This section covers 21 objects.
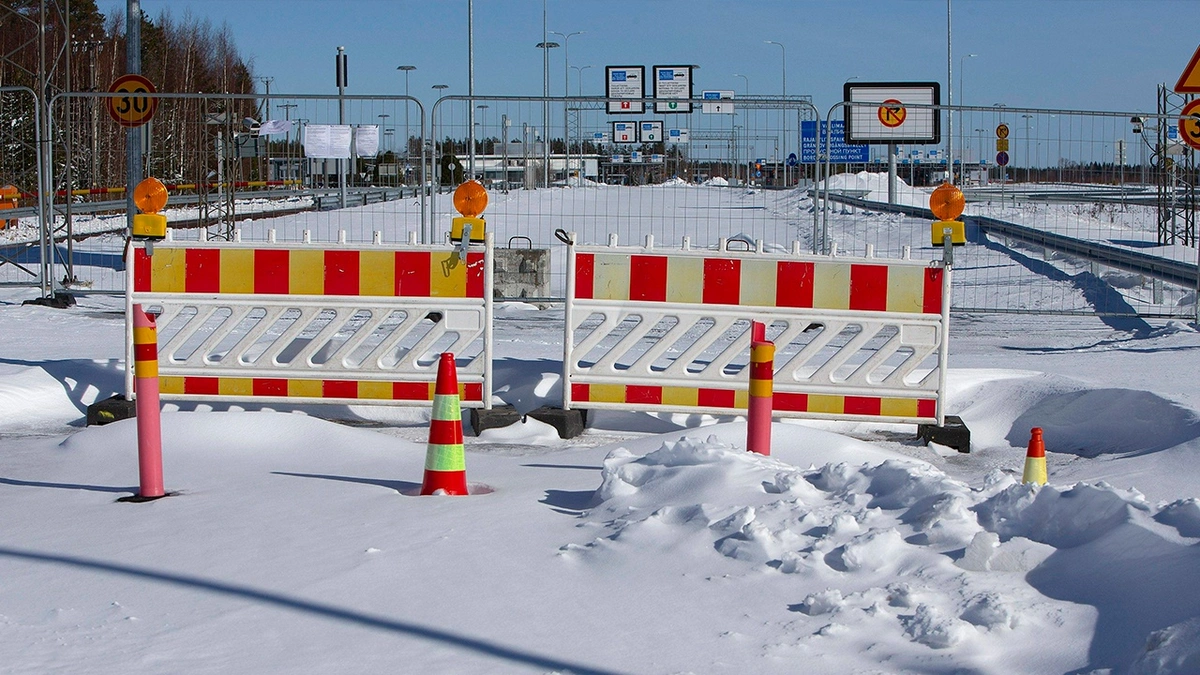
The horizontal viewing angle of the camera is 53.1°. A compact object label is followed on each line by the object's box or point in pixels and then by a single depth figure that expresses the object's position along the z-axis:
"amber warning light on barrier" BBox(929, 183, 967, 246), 7.99
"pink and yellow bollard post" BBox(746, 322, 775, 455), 6.45
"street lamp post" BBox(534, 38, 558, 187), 61.22
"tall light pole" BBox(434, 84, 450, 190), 12.91
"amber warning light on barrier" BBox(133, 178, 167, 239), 8.00
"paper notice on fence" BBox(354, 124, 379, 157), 15.17
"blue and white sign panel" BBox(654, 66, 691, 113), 54.38
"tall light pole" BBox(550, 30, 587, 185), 16.45
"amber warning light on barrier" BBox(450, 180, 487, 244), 8.38
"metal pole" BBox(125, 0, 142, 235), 15.67
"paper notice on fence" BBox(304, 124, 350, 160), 15.70
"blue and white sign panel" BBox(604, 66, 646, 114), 54.22
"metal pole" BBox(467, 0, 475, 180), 32.81
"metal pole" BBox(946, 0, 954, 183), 51.28
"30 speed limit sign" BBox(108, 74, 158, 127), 13.72
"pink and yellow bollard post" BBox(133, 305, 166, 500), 5.99
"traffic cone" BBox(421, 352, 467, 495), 6.00
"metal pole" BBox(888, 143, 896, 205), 27.39
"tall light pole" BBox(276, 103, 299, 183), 15.45
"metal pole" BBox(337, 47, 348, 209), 12.82
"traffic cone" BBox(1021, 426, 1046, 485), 5.89
